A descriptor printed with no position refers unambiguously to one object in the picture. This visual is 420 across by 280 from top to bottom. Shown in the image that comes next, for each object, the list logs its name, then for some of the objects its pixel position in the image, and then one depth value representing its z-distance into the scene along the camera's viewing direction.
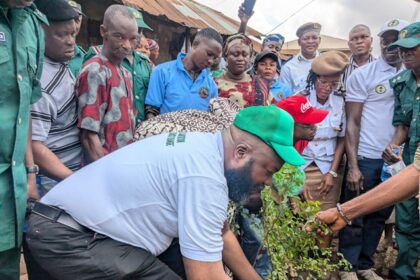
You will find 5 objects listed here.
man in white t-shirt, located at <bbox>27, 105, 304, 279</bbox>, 1.61
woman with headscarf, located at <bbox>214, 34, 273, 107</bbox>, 3.31
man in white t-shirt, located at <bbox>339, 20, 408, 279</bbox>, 3.81
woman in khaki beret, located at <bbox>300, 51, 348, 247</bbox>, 3.72
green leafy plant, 2.48
